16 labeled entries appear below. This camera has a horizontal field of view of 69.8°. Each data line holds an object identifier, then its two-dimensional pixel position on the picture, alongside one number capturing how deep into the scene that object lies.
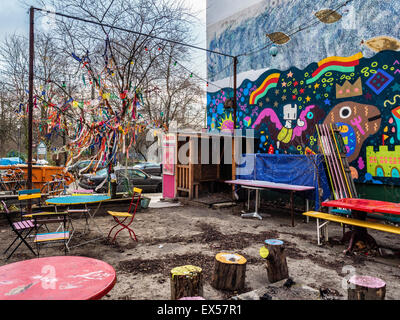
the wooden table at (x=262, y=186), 7.65
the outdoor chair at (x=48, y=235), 4.42
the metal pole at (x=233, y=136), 10.75
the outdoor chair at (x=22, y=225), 4.82
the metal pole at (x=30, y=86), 6.73
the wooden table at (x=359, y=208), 5.17
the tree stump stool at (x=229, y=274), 3.80
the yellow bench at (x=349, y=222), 4.90
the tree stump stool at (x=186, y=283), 3.20
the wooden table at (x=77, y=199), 5.58
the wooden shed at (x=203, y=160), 10.88
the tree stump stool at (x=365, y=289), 2.70
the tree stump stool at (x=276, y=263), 4.10
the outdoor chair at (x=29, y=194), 5.72
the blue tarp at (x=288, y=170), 7.88
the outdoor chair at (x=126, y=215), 5.75
